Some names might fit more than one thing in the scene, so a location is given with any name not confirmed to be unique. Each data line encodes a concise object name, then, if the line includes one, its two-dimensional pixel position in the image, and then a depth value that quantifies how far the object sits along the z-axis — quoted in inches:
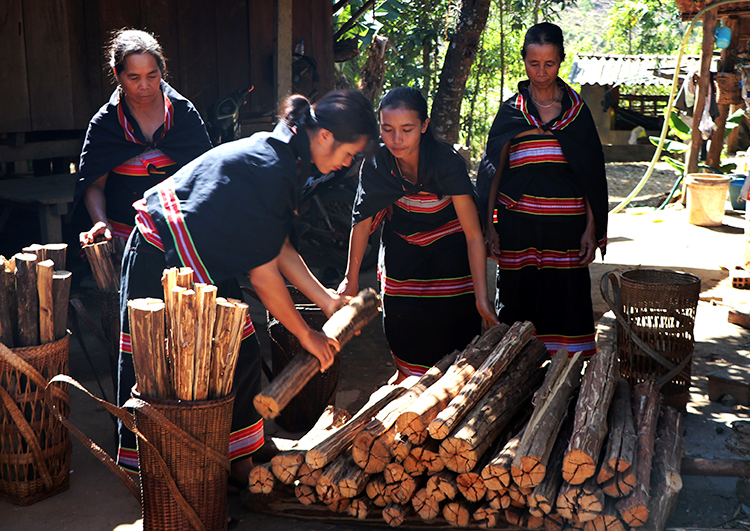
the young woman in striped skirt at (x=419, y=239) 125.6
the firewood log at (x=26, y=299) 111.0
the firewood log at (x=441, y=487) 98.8
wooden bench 205.6
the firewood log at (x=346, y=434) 103.9
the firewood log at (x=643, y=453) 92.7
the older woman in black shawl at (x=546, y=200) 137.3
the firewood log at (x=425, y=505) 100.3
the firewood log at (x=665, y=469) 96.3
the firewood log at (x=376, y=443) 101.4
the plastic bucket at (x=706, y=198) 330.6
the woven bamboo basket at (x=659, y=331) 140.1
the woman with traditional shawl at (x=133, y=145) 133.5
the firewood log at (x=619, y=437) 95.2
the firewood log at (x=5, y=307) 110.0
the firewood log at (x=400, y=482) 101.0
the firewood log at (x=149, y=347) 90.5
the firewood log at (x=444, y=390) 99.9
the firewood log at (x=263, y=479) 108.0
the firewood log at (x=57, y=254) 121.0
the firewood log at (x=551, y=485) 94.0
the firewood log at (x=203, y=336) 89.3
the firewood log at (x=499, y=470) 95.3
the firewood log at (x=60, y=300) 115.0
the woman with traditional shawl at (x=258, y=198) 96.7
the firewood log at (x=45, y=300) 111.7
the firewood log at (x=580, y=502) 93.7
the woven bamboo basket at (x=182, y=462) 93.3
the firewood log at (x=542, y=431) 94.4
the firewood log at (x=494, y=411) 97.0
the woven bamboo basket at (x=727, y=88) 361.4
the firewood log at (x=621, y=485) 94.3
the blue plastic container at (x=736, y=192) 367.6
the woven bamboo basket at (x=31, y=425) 110.0
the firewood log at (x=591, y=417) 94.7
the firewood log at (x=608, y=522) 93.3
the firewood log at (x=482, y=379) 98.3
